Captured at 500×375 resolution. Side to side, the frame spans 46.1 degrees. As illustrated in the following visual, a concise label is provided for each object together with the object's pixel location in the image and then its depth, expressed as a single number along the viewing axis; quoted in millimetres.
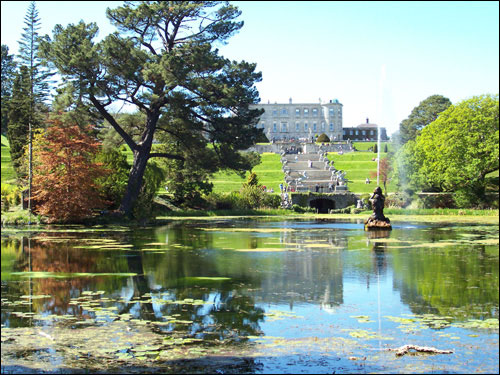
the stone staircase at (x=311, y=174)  54969
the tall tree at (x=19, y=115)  41031
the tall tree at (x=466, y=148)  41938
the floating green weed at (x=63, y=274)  13477
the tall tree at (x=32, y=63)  45219
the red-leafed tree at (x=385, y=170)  53675
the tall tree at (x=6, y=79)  47334
